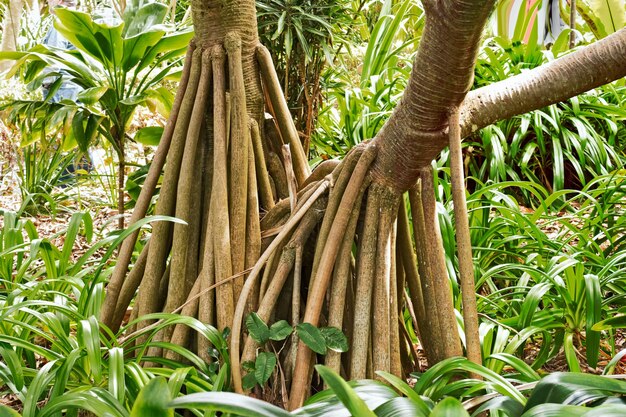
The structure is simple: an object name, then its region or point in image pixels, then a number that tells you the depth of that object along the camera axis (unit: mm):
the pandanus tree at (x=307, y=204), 1843
